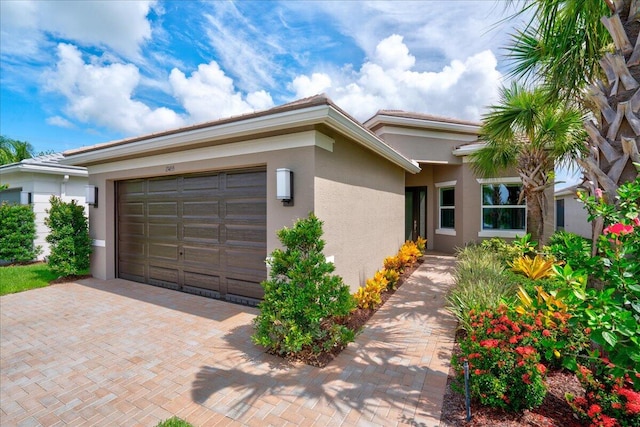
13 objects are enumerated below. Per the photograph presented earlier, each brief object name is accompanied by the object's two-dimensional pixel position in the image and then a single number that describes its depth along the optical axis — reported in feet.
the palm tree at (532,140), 24.56
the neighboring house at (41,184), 38.78
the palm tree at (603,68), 11.61
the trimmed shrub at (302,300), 13.98
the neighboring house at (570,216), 63.16
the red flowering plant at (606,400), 8.01
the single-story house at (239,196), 17.29
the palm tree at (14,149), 64.45
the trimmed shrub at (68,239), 28.96
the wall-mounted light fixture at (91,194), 29.66
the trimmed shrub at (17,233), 36.76
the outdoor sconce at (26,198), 39.60
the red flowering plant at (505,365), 9.66
